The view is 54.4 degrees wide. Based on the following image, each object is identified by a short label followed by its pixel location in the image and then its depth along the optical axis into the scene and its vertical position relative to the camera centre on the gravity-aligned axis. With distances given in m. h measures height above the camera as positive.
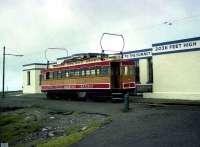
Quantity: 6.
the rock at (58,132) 9.74 -2.63
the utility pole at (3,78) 25.67 +0.36
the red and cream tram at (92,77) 15.31 +0.29
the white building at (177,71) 15.54 +0.68
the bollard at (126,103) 11.49 -1.37
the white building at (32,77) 29.28 +0.55
